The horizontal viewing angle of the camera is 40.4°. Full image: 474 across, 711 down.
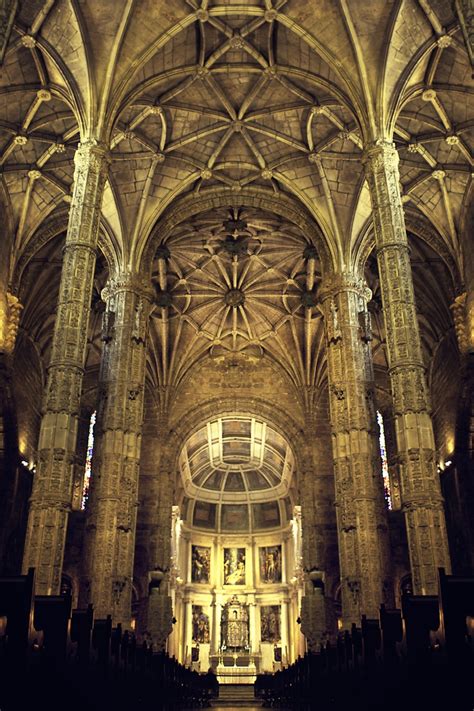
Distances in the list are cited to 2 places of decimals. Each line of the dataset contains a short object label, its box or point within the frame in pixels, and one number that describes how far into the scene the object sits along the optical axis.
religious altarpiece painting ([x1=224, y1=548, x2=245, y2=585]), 47.75
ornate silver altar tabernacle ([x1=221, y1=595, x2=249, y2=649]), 43.97
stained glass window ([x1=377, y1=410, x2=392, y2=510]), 35.38
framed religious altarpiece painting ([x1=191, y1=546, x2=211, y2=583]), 47.19
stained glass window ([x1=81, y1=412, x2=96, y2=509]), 35.34
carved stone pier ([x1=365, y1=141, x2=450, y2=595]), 13.72
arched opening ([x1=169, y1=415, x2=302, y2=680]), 43.72
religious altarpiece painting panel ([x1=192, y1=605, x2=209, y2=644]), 45.03
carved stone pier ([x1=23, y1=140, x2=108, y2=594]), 13.70
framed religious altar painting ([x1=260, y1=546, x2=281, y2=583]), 47.34
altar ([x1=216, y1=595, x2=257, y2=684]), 39.22
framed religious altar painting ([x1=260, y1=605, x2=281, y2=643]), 45.25
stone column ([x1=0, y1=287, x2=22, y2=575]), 26.48
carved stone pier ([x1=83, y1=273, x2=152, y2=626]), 19.92
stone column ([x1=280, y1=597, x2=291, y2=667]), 43.69
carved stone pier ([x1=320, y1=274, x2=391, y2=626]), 19.92
